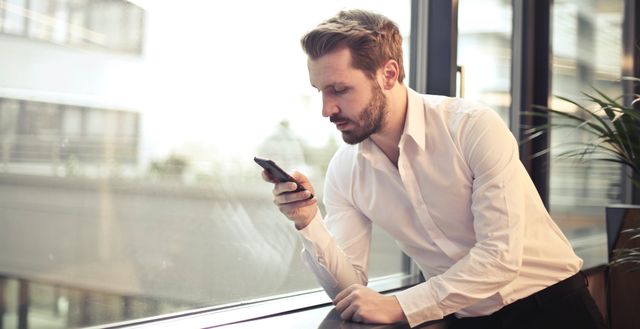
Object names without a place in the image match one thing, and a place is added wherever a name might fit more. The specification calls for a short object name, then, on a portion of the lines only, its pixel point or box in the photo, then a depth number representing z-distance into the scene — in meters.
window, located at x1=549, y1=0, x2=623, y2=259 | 4.16
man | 1.73
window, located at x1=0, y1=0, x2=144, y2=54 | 1.62
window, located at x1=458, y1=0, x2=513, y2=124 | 3.25
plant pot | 2.98
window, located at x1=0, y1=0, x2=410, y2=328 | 1.66
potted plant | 2.65
